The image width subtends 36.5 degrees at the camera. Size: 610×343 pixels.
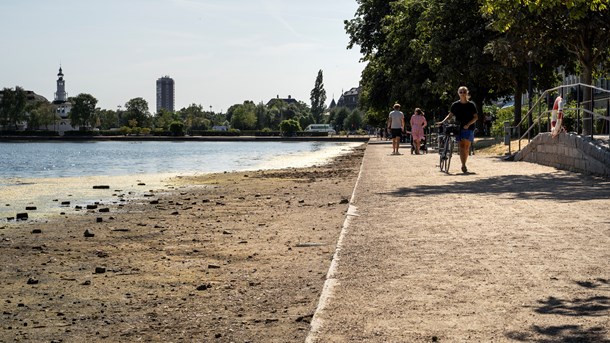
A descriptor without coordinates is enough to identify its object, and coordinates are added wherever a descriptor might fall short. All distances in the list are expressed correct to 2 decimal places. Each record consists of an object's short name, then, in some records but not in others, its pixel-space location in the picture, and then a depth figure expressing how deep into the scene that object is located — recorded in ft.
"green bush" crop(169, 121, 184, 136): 506.48
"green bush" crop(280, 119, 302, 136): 512.63
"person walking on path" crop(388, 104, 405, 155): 107.10
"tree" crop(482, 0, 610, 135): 68.81
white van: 608.60
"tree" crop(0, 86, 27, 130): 586.45
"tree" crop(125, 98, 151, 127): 611.88
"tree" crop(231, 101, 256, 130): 643.04
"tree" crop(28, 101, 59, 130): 607.12
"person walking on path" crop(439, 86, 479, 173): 62.95
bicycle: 64.13
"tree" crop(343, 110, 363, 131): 648.38
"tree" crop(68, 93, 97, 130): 606.55
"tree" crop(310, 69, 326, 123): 655.76
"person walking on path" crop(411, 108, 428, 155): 102.06
